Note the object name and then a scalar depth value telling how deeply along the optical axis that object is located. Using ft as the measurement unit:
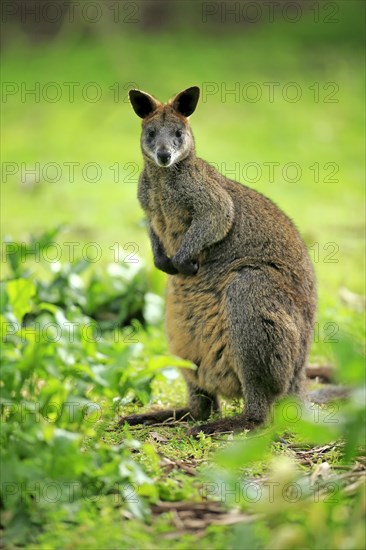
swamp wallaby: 34.68
